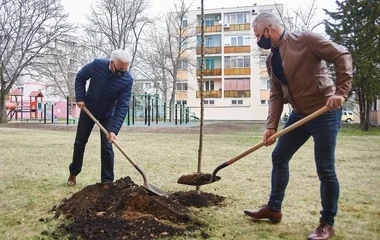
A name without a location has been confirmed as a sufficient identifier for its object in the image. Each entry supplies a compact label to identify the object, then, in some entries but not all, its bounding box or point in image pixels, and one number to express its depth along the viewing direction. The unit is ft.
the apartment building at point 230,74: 144.36
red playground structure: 102.00
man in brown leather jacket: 9.39
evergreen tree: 68.95
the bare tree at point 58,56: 83.76
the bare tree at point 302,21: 94.99
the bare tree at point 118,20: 105.40
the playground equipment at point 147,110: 80.64
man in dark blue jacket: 14.84
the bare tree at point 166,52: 121.29
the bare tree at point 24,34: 81.76
